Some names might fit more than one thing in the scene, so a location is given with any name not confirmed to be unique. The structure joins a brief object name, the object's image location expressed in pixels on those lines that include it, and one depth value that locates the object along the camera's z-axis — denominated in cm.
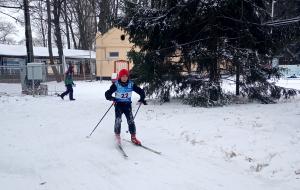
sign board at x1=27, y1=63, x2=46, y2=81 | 1258
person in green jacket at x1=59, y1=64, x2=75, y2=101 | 1108
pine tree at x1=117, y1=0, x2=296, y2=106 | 868
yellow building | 2125
